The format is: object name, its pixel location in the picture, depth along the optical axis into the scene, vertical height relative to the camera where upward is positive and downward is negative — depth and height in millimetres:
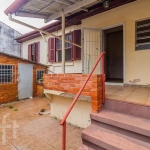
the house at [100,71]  2170 +107
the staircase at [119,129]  1943 -975
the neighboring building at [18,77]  7266 -164
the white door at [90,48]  5301 +1143
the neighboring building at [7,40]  12008 +3392
